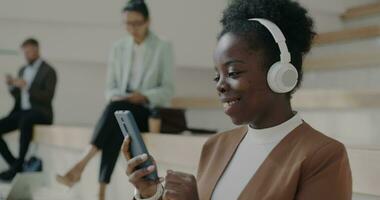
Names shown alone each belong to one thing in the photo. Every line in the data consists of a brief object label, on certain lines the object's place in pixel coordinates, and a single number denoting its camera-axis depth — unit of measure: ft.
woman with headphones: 2.96
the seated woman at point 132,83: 9.26
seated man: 12.76
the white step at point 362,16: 15.16
